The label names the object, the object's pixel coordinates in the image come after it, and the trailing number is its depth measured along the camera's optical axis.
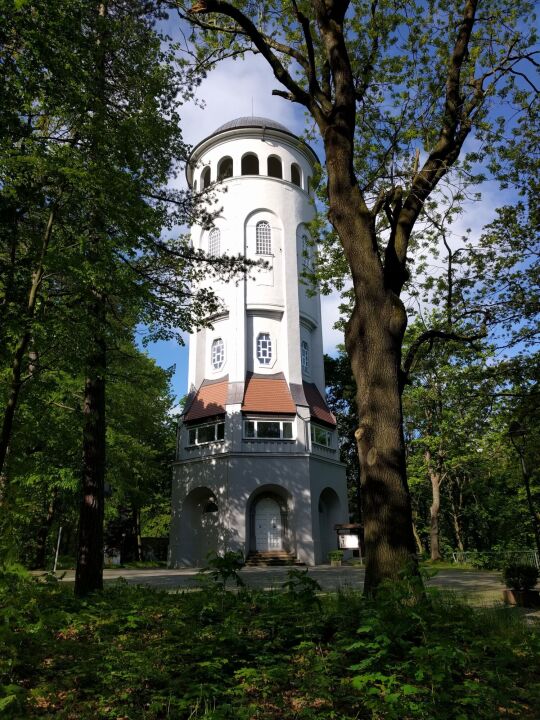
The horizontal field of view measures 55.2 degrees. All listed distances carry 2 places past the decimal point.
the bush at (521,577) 9.69
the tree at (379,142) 6.12
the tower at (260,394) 25.42
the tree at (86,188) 6.84
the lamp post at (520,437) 13.87
